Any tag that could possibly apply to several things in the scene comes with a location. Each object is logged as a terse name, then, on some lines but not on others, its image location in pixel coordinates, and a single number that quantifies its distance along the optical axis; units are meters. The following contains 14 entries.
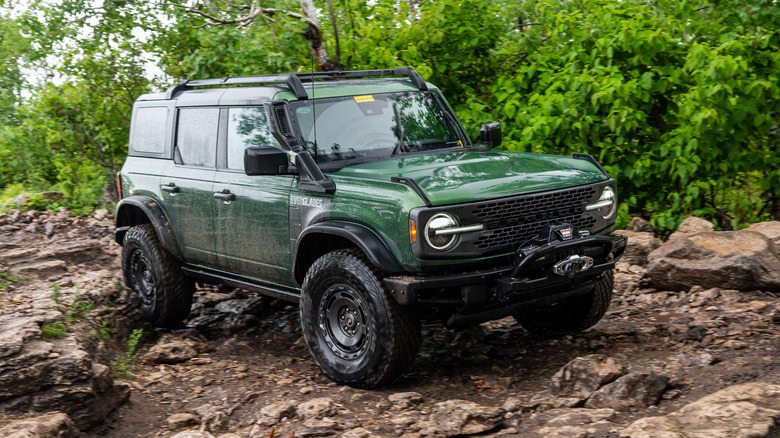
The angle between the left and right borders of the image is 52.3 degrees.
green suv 4.64
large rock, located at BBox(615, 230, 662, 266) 7.95
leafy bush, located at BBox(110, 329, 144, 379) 5.64
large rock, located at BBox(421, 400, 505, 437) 4.34
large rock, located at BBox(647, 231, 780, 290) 6.45
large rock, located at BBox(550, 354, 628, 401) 4.68
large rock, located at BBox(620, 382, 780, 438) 3.66
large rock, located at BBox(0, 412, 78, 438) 4.11
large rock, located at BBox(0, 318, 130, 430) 4.58
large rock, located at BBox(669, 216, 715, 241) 7.87
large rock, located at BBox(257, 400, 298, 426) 4.72
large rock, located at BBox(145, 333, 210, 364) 6.16
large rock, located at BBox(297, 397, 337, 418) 4.68
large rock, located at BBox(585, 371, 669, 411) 4.41
